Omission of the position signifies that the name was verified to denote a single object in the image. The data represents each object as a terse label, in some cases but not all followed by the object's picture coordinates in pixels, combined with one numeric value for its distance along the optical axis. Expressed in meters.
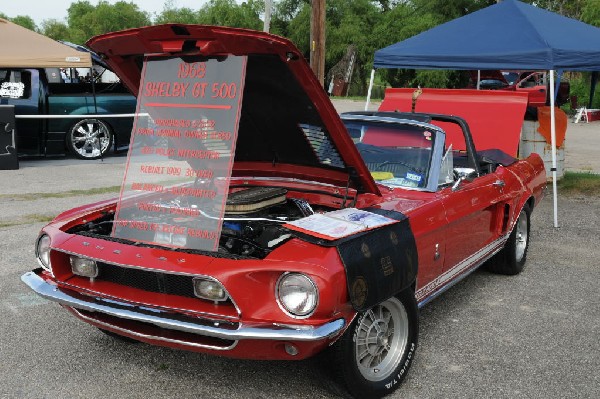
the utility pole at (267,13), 12.23
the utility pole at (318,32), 11.44
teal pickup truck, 11.96
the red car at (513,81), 18.33
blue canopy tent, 8.04
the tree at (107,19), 77.50
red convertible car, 2.94
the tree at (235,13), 64.19
